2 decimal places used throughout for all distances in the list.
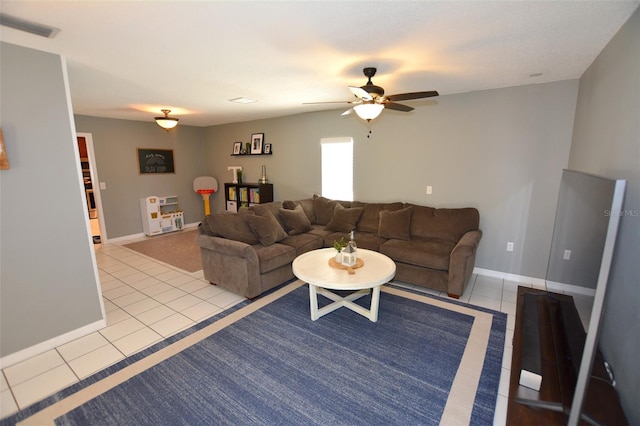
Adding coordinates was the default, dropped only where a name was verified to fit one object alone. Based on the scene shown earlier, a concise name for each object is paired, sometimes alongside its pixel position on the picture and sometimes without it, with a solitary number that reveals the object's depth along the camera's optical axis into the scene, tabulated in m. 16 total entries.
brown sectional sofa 3.19
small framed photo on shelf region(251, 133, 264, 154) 6.00
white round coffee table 2.53
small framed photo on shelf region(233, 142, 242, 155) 6.43
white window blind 4.86
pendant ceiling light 4.50
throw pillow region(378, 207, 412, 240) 3.84
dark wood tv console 1.30
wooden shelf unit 5.91
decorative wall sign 6.00
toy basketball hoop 6.86
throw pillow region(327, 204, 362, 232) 4.32
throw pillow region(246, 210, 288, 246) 3.51
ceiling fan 2.44
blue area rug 1.77
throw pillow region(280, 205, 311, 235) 4.14
